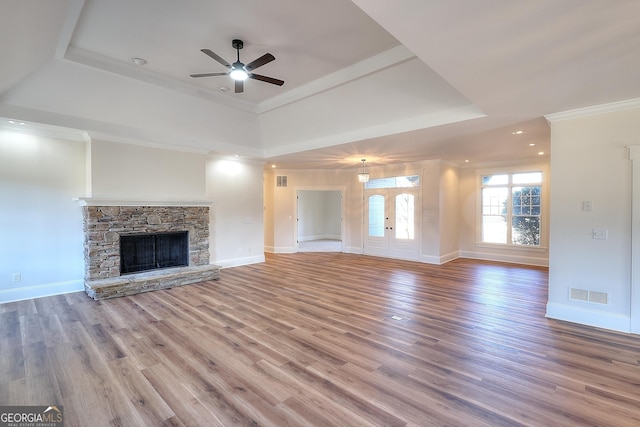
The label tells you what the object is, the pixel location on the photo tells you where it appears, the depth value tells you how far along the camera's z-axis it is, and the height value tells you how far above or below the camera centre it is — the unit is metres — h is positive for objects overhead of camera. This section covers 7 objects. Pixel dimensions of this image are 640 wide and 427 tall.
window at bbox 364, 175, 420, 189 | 8.27 +0.77
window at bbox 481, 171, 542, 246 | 7.54 -0.01
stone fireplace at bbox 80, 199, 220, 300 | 5.08 -0.66
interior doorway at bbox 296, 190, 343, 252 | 12.58 -0.41
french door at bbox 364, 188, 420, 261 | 8.30 -0.46
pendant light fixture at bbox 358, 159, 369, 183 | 7.67 +0.81
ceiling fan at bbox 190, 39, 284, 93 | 3.29 +1.67
